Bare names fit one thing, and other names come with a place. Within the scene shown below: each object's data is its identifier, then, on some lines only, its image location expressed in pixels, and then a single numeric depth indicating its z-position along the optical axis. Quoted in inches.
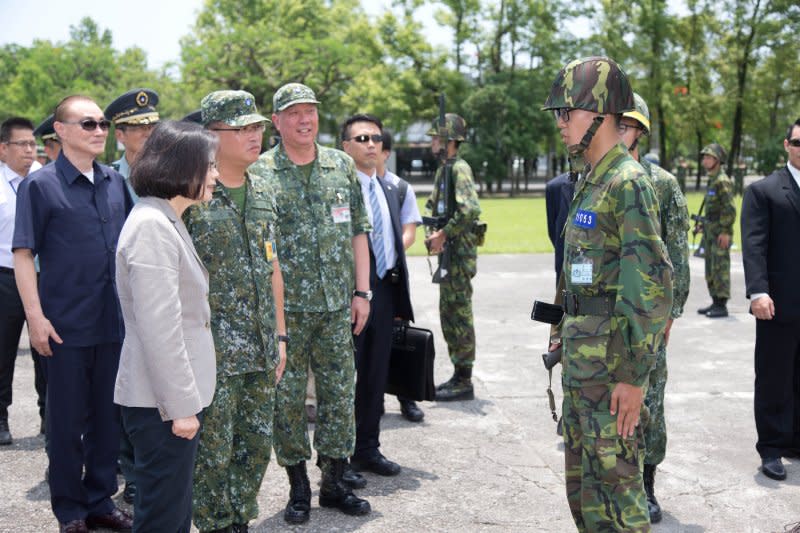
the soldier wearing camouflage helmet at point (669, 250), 169.9
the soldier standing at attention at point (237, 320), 140.2
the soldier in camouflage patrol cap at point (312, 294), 171.0
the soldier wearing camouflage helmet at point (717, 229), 408.5
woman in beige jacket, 104.6
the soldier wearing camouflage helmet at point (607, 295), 118.6
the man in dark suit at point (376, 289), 202.1
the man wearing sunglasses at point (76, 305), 163.2
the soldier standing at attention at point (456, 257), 262.4
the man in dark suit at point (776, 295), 200.4
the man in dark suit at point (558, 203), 207.0
